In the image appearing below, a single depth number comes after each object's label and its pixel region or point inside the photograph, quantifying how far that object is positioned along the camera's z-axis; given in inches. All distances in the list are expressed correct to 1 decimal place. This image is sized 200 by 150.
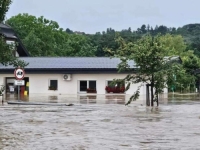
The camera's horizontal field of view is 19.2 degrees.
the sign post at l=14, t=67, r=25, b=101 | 1482.5
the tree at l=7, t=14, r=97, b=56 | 3678.6
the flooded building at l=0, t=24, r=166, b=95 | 2527.1
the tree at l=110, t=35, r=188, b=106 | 1270.9
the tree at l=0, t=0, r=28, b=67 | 901.0
